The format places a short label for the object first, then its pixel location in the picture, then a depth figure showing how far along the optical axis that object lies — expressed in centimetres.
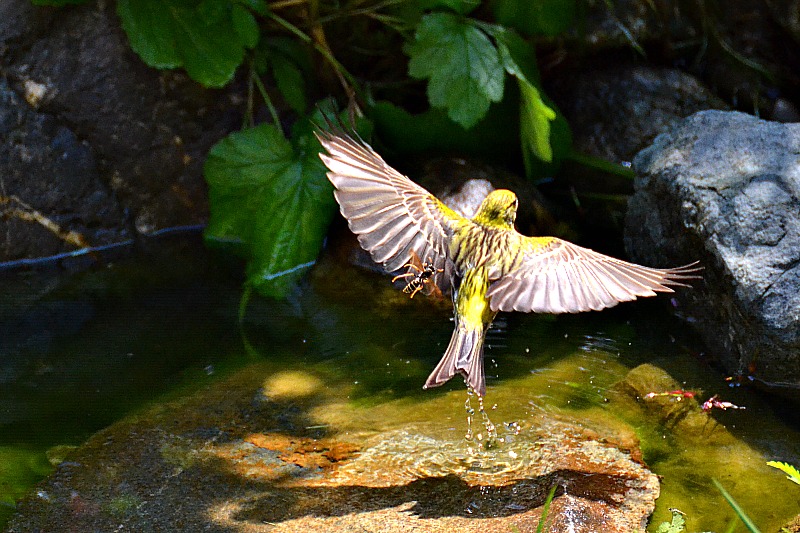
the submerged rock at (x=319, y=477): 550
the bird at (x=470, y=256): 594
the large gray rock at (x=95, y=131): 1007
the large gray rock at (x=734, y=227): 700
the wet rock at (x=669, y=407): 670
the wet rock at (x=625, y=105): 1128
